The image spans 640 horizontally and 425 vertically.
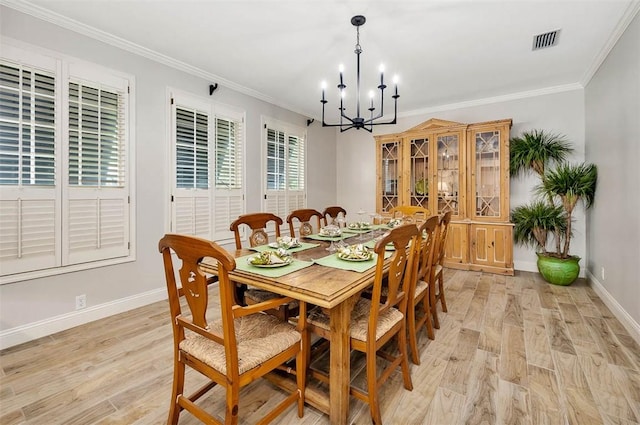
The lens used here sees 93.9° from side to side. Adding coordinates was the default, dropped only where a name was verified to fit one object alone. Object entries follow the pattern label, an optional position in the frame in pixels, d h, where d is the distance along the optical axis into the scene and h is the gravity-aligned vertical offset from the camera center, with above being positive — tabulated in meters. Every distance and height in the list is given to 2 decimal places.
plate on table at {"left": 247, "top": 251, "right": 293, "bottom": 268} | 1.75 -0.30
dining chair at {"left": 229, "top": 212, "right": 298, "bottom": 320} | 1.91 -0.54
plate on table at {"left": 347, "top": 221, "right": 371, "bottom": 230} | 3.32 -0.17
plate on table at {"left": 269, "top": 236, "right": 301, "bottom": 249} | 2.31 -0.26
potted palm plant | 3.58 +0.17
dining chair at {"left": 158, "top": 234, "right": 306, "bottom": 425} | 1.21 -0.63
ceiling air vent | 2.83 +1.68
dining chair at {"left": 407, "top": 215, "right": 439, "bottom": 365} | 2.02 -0.57
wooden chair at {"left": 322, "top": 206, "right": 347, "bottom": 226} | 3.72 -0.02
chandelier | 2.51 +1.51
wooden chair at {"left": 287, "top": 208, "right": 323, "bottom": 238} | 3.05 -0.09
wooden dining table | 1.40 -0.39
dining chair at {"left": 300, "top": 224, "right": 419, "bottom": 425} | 1.50 -0.62
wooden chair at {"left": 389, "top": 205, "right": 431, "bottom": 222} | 3.73 +0.00
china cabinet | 4.22 +0.44
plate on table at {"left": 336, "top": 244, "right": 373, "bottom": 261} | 1.92 -0.28
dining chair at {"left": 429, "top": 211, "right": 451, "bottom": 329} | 2.55 -0.49
